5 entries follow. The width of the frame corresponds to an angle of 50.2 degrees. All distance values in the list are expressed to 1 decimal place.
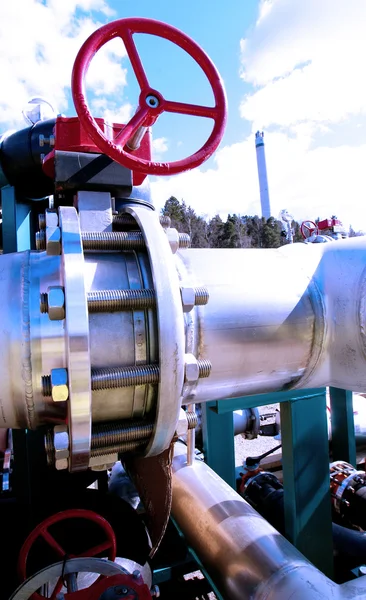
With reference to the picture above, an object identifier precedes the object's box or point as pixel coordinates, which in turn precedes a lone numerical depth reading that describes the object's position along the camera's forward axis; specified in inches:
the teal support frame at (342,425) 76.3
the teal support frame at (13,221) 61.2
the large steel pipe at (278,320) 24.2
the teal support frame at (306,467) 50.8
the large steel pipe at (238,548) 35.4
